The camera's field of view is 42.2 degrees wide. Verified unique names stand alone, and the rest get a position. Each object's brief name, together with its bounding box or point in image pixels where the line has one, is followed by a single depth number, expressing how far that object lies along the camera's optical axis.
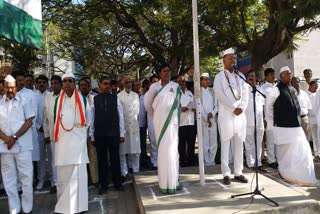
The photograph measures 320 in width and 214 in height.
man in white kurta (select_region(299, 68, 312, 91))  9.40
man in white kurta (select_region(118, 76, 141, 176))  8.11
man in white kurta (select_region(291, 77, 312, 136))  8.12
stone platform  5.22
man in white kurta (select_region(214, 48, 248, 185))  6.43
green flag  5.63
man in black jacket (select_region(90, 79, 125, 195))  6.93
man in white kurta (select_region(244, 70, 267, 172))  8.34
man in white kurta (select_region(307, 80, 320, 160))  9.46
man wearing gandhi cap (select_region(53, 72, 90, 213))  5.72
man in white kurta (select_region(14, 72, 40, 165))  6.08
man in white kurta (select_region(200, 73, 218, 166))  8.74
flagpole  6.28
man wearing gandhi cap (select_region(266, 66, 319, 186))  6.85
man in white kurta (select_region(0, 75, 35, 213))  5.73
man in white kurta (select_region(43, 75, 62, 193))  7.02
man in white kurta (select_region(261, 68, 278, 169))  8.53
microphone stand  5.30
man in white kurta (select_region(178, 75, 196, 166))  8.60
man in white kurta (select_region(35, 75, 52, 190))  7.50
